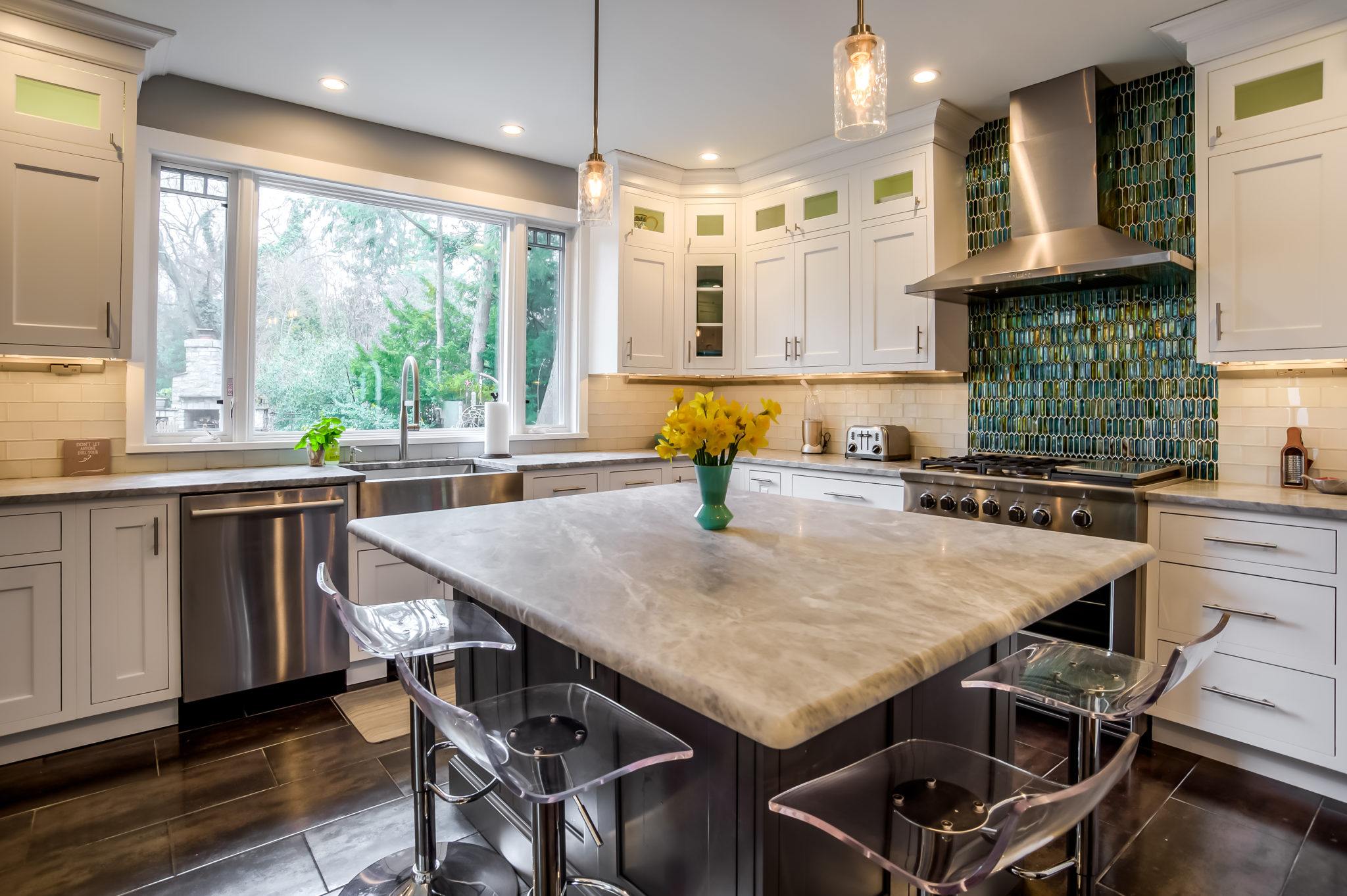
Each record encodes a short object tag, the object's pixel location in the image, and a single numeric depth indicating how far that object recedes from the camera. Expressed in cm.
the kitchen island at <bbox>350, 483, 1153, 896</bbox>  95
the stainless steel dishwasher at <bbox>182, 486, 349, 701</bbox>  277
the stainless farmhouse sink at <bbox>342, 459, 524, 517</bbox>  318
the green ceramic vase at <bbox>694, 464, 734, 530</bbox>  192
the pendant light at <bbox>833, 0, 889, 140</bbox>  145
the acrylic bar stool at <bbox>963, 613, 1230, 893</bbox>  127
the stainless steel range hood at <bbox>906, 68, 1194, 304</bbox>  297
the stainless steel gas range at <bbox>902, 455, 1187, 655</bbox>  266
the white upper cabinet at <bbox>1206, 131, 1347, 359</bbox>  248
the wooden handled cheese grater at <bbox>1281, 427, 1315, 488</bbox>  270
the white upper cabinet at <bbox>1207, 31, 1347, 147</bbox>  248
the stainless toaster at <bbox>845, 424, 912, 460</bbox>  384
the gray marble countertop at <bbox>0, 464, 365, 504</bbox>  249
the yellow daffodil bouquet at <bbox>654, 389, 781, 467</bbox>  179
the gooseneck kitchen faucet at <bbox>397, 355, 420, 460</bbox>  370
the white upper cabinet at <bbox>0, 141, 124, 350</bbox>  259
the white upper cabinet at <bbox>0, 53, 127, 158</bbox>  259
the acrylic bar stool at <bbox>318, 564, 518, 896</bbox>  155
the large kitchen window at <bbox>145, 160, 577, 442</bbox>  330
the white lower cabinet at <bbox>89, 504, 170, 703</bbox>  259
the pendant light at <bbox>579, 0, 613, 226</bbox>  211
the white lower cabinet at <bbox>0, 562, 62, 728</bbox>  244
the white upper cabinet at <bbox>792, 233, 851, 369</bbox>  393
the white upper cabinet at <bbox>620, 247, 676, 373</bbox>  433
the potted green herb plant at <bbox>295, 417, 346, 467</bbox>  334
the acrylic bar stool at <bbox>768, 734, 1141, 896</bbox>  84
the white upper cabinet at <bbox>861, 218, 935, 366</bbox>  360
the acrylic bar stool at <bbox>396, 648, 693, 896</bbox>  100
